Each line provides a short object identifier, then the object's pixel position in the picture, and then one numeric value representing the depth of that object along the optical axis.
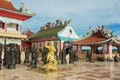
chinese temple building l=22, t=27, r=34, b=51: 37.13
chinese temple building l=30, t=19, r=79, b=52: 31.93
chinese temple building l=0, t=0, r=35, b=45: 24.94
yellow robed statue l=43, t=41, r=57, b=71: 12.01
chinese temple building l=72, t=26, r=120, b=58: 23.49
